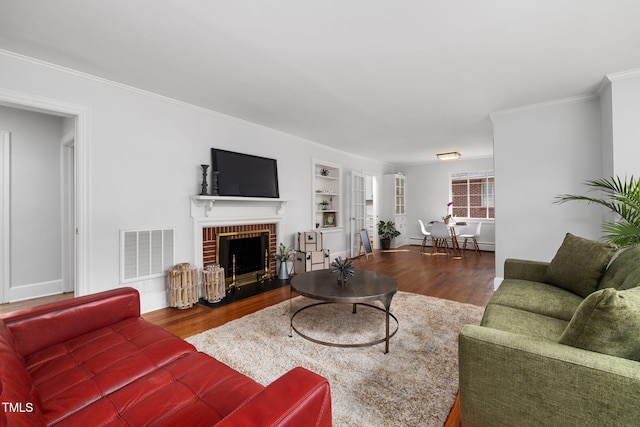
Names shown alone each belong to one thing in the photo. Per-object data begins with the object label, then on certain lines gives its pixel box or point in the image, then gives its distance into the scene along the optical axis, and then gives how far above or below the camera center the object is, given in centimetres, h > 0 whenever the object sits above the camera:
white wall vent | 294 -41
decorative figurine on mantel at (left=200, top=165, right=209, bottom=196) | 351 +43
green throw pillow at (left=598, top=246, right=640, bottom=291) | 152 -36
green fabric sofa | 95 -59
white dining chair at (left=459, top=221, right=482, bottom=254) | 660 -65
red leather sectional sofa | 83 -67
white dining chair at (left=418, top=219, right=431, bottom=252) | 703 -51
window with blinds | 732 +49
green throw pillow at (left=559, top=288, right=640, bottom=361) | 98 -41
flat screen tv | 376 +59
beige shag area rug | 161 -108
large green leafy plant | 234 +1
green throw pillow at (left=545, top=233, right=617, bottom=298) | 197 -40
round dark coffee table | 218 -64
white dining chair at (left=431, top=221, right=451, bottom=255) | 638 -47
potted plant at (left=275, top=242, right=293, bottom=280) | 441 -74
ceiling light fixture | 641 +133
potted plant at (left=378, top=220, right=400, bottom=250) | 753 -53
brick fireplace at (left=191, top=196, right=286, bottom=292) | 356 -13
